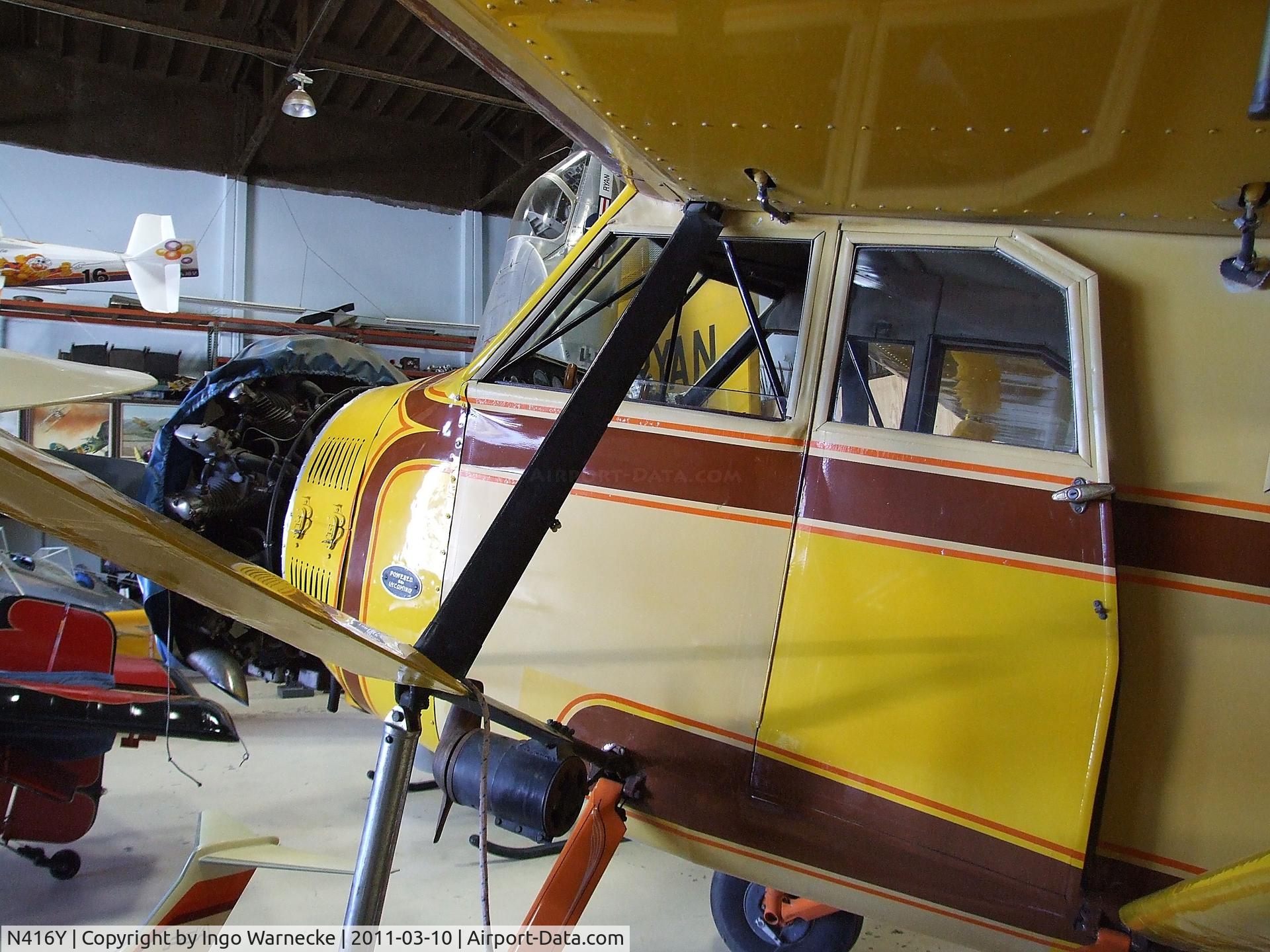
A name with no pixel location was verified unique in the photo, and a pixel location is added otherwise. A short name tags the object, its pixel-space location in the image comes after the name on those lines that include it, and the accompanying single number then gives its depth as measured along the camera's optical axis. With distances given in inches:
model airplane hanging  458.9
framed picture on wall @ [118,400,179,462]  473.7
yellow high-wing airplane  62.5
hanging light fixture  474.3
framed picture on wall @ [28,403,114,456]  454.0
